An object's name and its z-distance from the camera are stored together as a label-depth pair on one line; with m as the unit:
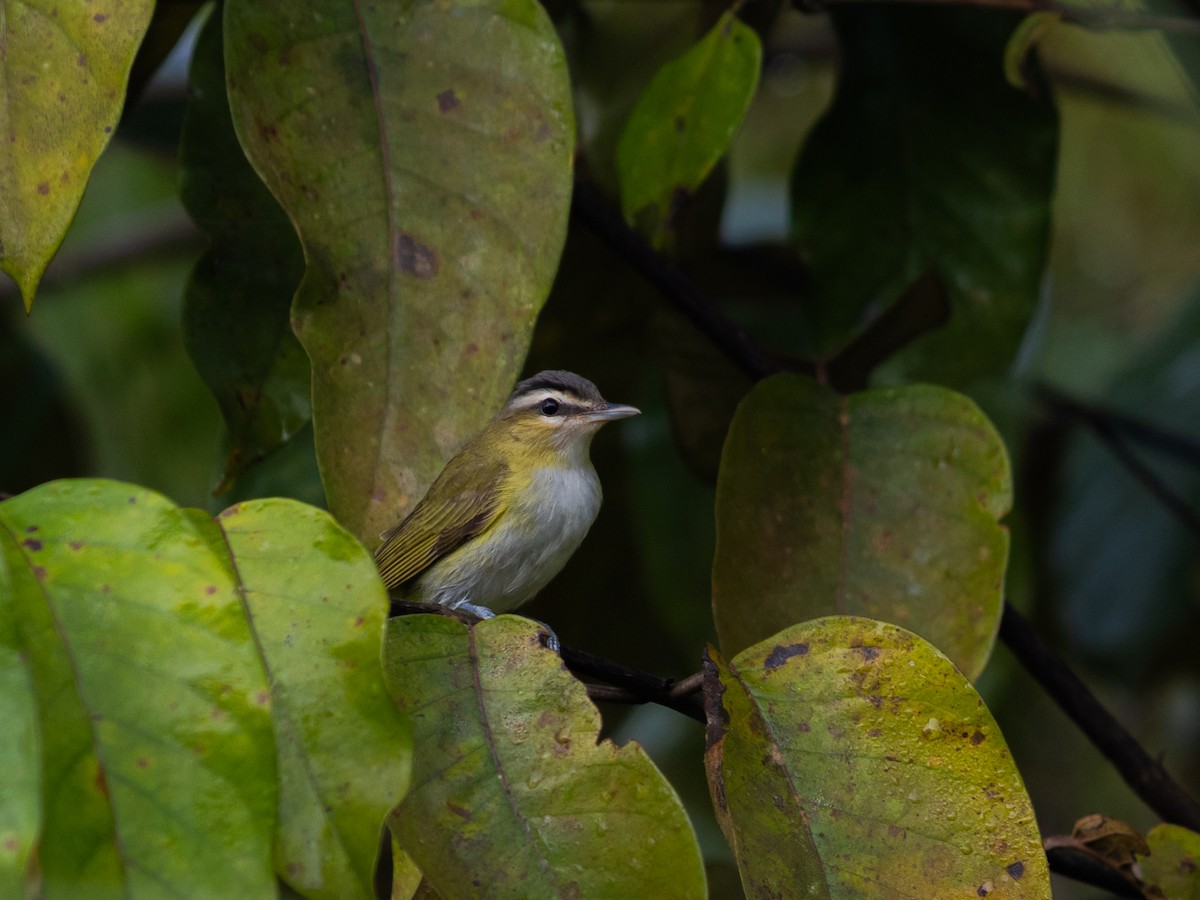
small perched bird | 7.65
